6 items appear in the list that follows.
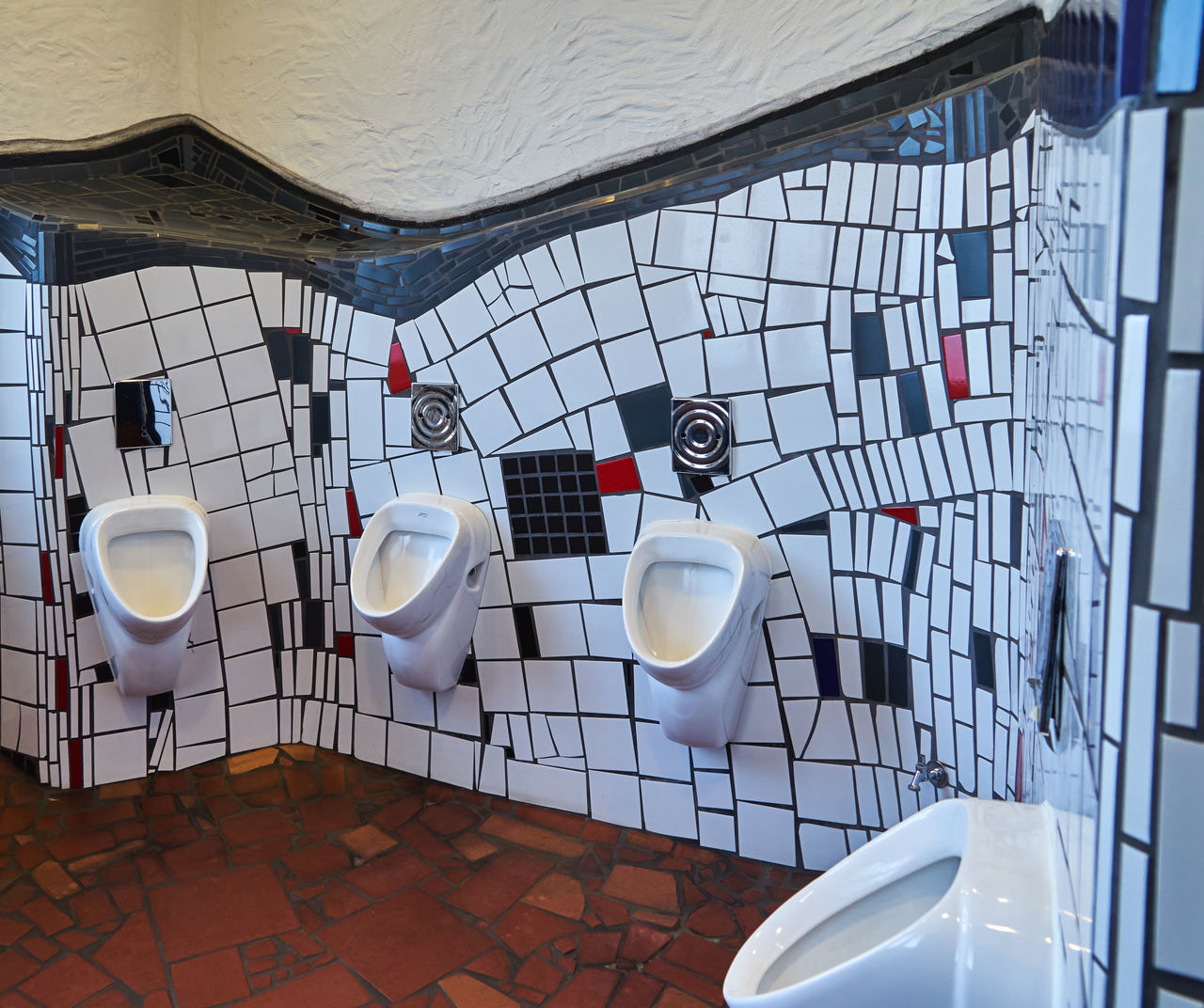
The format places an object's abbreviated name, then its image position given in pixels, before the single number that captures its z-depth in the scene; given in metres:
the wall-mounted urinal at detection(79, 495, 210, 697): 2.63
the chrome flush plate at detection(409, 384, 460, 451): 2.73
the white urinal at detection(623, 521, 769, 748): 2.25
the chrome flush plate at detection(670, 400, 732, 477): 2.35
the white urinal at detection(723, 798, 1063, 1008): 0.97
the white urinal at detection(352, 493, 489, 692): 2.61
